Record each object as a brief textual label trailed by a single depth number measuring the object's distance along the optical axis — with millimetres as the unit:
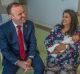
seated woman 2626
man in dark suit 2535
